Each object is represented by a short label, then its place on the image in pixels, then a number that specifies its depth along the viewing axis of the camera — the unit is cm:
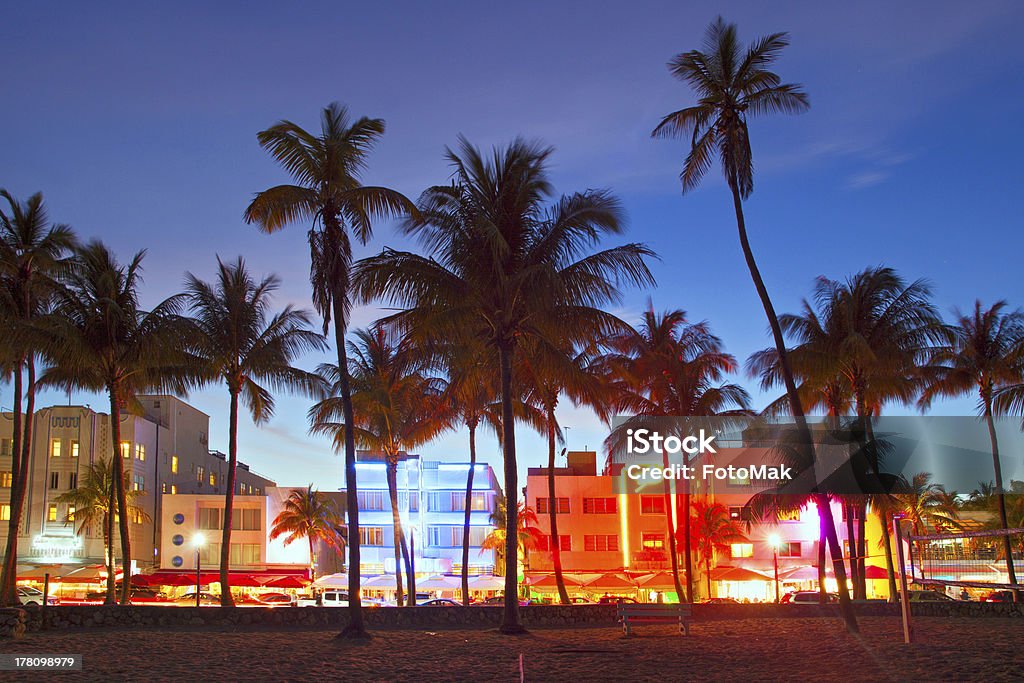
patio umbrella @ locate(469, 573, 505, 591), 4963
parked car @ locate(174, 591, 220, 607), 5229
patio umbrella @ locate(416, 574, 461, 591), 5175
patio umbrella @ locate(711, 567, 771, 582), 5266
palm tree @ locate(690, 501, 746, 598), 5503
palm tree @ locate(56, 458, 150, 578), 5972
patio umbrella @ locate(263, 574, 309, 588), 5706
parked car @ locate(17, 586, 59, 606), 5140
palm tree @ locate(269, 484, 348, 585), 6606
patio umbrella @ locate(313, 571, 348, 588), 5179
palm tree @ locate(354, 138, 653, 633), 2197
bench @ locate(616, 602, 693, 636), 2047
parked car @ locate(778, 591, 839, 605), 4090
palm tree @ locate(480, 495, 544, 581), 5784
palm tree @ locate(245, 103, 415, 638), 2105
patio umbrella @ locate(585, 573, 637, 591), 5222
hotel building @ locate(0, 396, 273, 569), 6394
